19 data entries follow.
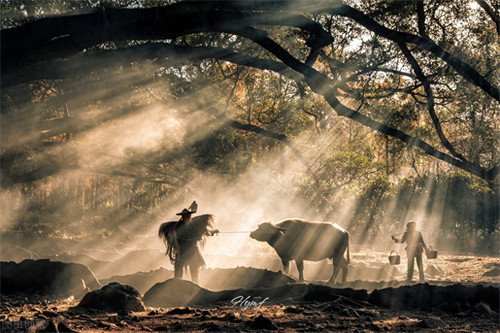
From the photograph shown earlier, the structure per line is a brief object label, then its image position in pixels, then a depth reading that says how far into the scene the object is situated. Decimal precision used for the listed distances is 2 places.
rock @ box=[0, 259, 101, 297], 20.61
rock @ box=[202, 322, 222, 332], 12.38
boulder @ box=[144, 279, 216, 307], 18.59
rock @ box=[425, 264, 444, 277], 35.31
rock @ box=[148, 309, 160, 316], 15.13
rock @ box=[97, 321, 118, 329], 12.80
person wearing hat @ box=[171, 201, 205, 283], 22.77
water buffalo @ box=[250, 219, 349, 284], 29.64
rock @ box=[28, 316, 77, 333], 11.00
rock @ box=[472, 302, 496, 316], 15.41
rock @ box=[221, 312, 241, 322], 13.63
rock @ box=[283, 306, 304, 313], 15.02
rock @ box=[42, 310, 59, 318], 13.86
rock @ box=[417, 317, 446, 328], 13.19
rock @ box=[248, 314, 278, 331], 12.44
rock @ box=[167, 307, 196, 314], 14.89
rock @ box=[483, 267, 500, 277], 32.56
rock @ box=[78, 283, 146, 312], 15.72
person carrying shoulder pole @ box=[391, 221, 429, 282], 29.52
